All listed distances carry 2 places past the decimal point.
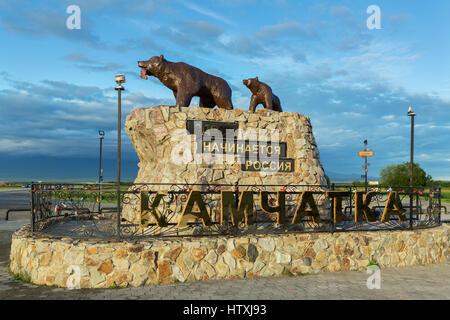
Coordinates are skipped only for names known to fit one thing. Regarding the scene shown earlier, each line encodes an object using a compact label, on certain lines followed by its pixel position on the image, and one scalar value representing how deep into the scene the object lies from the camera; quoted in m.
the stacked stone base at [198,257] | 6.84
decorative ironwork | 8.35
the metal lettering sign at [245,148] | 9.54
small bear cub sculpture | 11.20
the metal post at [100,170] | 23.31
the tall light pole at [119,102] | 7.79
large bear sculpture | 10.18
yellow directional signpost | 32.31
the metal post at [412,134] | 15.73
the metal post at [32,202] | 8.22
